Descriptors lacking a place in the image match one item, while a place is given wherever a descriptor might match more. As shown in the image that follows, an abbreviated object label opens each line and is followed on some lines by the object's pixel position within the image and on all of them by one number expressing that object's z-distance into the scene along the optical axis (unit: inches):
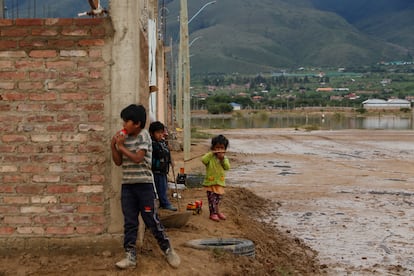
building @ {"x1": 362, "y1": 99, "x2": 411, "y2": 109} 4808.3
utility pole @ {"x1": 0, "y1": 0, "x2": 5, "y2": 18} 307.6
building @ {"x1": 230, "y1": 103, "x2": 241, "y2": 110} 4760.3
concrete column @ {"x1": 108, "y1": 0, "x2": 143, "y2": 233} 274.4
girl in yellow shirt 376.8
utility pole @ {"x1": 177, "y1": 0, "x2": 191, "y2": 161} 862.5
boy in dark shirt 360.5
